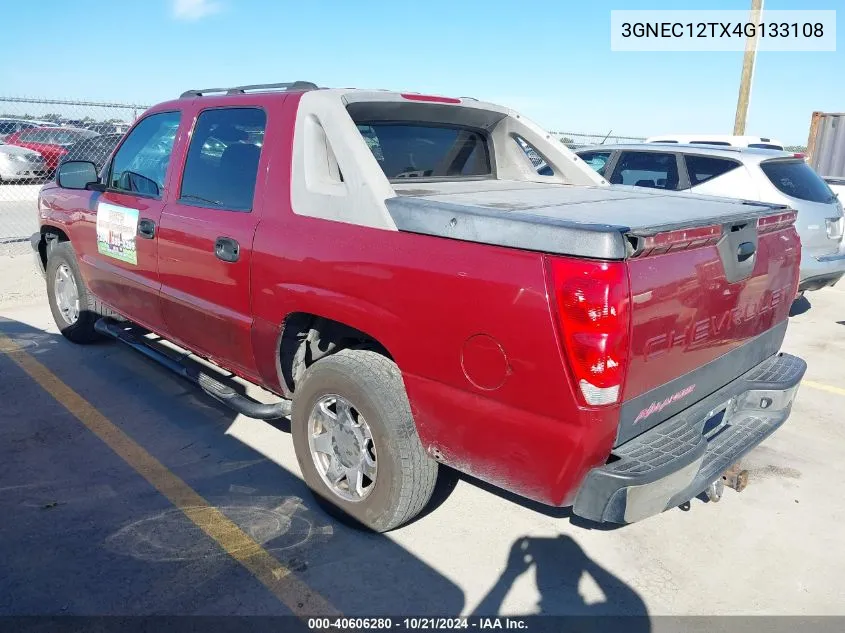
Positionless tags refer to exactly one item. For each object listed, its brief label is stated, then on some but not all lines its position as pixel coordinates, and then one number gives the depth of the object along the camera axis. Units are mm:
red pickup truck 2172
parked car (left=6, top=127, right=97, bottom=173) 17406
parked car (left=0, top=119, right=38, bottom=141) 18444
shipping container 16253
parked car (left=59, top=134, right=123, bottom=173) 13344
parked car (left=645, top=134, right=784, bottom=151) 10258
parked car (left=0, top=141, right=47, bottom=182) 16609
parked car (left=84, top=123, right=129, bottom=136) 16078
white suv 6367
